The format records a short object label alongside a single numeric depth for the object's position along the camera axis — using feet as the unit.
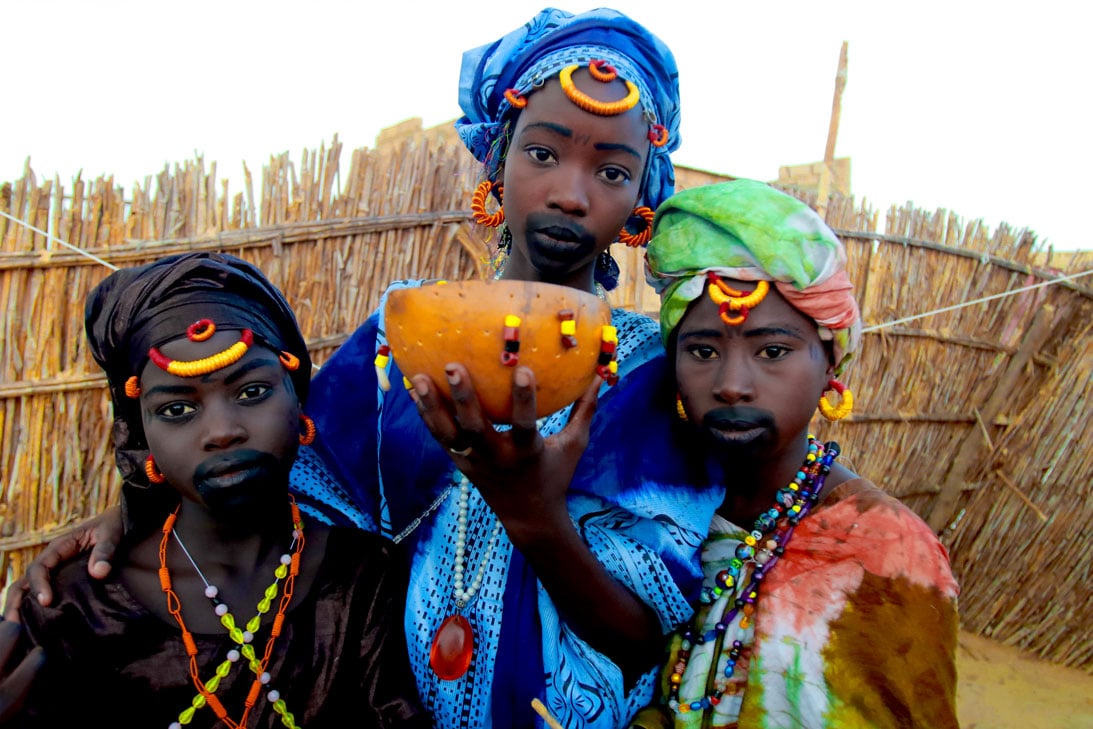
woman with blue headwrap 2.54
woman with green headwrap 2.49
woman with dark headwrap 2.47
